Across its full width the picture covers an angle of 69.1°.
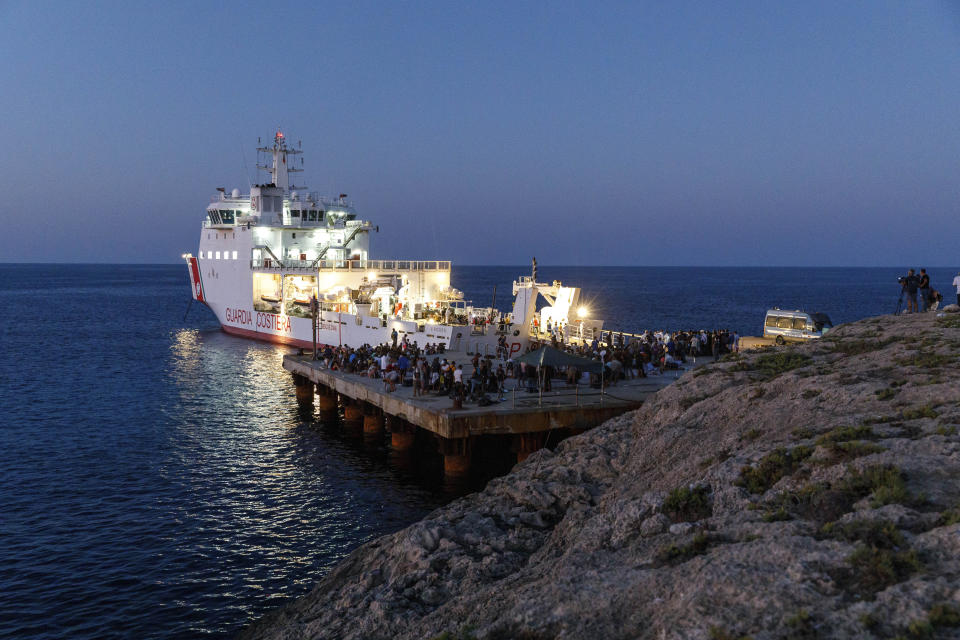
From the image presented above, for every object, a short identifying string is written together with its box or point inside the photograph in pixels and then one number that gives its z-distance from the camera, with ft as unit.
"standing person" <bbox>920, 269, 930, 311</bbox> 71.58
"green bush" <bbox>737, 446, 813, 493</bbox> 28.71
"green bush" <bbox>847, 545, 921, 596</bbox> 20.24
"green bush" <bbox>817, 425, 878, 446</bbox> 30.22
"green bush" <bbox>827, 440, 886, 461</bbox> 28.35
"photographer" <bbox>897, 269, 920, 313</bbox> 72.02
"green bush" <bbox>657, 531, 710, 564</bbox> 24.82
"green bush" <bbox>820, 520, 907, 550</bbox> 21.95
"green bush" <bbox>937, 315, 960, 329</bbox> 53.52
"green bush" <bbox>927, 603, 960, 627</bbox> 17.87
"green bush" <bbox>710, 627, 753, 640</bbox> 19.03
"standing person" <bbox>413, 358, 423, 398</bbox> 69.72
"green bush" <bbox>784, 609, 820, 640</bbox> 18.72
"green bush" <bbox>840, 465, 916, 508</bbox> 24.25
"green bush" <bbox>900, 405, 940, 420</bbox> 32.14
